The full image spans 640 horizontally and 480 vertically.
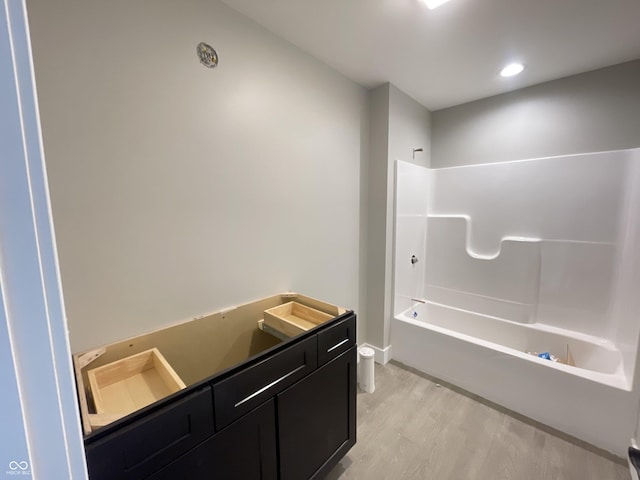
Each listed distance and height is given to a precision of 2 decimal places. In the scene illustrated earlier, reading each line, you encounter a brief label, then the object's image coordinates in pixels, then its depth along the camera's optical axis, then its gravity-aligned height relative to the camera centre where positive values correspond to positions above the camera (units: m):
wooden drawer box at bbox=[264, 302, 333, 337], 1.43 -0.63
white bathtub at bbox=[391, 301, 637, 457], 1.64 -1.19
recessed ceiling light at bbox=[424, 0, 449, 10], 1.41 +1.09
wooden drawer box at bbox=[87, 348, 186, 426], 0.96 -0.68
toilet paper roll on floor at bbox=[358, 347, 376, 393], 2.14 -1.30
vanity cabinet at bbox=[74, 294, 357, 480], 0.76 -0.73
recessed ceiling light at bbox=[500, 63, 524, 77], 2.03 +1.08
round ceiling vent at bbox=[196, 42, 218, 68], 1.36 +0.81
